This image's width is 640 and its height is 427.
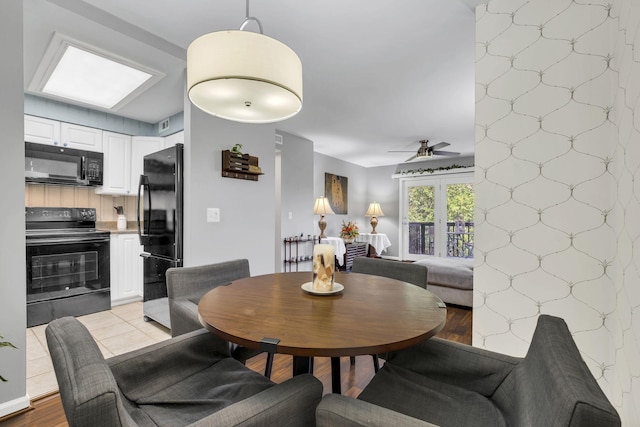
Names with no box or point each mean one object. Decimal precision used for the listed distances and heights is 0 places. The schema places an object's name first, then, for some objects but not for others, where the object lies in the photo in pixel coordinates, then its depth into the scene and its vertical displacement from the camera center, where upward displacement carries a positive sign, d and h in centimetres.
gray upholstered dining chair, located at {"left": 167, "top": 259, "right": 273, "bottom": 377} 147 -42
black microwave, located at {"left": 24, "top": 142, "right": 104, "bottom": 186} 306 +50
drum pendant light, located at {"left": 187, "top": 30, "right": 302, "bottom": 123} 112 +53
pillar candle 131 -24
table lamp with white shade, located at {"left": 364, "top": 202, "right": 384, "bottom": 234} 680 -2
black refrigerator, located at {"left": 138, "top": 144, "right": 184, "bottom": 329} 255 -9
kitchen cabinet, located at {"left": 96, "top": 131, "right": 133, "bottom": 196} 357 +58
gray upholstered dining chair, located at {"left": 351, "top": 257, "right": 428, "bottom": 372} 177 -36
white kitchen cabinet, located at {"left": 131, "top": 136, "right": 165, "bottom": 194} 376 +78
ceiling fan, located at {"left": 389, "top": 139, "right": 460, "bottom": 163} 482 +97
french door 632 -9
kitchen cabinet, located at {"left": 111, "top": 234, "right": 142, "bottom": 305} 342 -65
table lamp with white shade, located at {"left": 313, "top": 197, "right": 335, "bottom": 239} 538 +5
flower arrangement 595 -41
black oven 284 -54
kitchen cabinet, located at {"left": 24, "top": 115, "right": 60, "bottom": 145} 306 +85
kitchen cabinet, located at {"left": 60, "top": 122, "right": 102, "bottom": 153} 329 +84
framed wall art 612 +43
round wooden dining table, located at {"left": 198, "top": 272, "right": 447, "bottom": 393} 85 -36
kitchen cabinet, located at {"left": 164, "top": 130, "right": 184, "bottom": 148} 347 +87
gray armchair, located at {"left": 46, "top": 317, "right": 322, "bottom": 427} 55 -50
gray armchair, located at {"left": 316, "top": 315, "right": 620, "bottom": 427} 53 -49
